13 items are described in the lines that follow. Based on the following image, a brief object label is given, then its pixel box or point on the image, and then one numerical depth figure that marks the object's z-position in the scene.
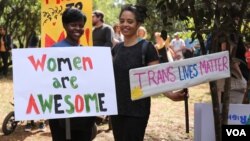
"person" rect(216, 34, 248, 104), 4.77
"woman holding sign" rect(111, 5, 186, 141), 3.65
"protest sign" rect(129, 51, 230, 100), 3.42
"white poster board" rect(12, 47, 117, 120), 3.15
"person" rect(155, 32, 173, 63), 10.66
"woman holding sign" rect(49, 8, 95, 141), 3.43
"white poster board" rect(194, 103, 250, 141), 4.05
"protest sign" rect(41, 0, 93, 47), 5.16
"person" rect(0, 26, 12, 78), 15.85
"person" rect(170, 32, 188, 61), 15.69
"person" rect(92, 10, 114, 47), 6.98
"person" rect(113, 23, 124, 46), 8.77
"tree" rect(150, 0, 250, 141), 3.43
